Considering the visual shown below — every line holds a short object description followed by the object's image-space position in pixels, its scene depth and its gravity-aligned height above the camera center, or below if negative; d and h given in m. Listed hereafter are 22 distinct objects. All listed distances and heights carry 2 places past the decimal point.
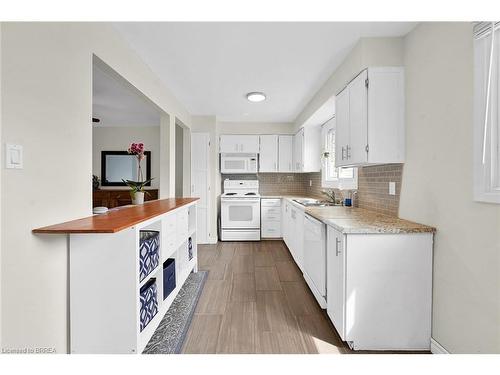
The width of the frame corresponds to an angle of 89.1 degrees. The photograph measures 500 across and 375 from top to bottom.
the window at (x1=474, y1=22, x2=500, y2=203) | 1.27 +0.38
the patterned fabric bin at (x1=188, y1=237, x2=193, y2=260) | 3.00 -0.80
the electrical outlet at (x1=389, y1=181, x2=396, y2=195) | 2.14 -0.03
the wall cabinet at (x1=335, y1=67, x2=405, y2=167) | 2.03 +0.55
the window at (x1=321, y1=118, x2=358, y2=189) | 3.43 +0.25
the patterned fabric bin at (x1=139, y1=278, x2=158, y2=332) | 1.65 -0.84
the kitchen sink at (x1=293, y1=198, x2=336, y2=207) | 3.32 -0.27
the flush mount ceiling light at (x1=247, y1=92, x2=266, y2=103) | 3.36 +1.17
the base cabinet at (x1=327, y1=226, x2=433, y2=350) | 1.66 -0.70
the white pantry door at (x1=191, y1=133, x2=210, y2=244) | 4.57 +0.08
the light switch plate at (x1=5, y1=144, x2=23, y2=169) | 1.05 +0.10
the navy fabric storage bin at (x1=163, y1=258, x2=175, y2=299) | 2.16 -0.84
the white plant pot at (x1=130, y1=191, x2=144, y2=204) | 2.59 -0.16
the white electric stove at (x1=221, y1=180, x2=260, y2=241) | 4.73 -0.66
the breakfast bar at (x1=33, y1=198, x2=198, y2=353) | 1.42 -0.60
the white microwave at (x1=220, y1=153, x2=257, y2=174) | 4.90 +0.36
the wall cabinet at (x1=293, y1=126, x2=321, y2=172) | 4.39 +0.60
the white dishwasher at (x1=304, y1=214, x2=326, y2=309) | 2.14 -0.69
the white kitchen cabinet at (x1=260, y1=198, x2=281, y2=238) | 4.78 -0.64
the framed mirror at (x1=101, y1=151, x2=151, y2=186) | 5.71 +0.34
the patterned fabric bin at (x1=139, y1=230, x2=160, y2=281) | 1.63 -0.48
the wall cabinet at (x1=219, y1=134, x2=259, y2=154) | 4.90 +0.76
